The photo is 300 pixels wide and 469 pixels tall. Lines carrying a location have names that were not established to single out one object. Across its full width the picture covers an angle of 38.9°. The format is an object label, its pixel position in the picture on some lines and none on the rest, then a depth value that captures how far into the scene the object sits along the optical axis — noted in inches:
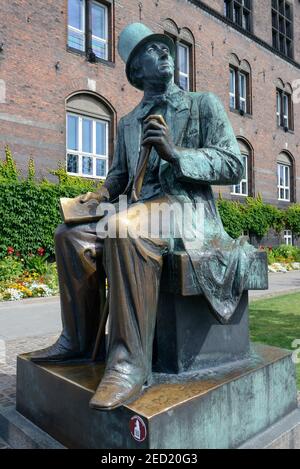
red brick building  484.1
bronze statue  78.5
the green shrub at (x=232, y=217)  732.0
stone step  86.1
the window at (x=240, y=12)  807.1
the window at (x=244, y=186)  820.4
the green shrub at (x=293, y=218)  895.1
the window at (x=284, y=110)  940.6
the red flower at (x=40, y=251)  468.4
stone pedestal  70.6
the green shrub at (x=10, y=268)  414.6
